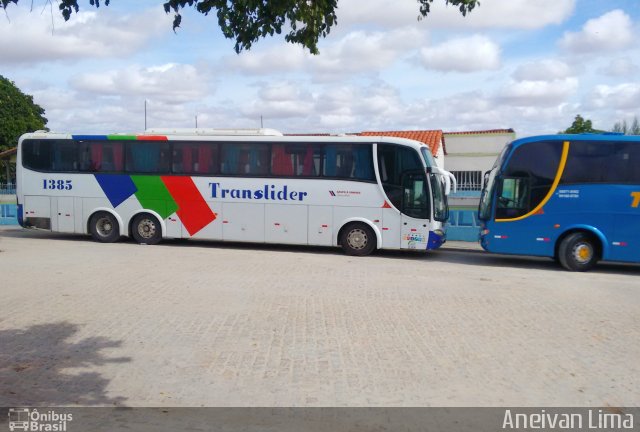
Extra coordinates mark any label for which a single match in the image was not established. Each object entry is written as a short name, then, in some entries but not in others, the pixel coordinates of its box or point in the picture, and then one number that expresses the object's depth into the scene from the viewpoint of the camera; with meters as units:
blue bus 12.91
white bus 14.67
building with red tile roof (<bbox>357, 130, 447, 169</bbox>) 28.55
